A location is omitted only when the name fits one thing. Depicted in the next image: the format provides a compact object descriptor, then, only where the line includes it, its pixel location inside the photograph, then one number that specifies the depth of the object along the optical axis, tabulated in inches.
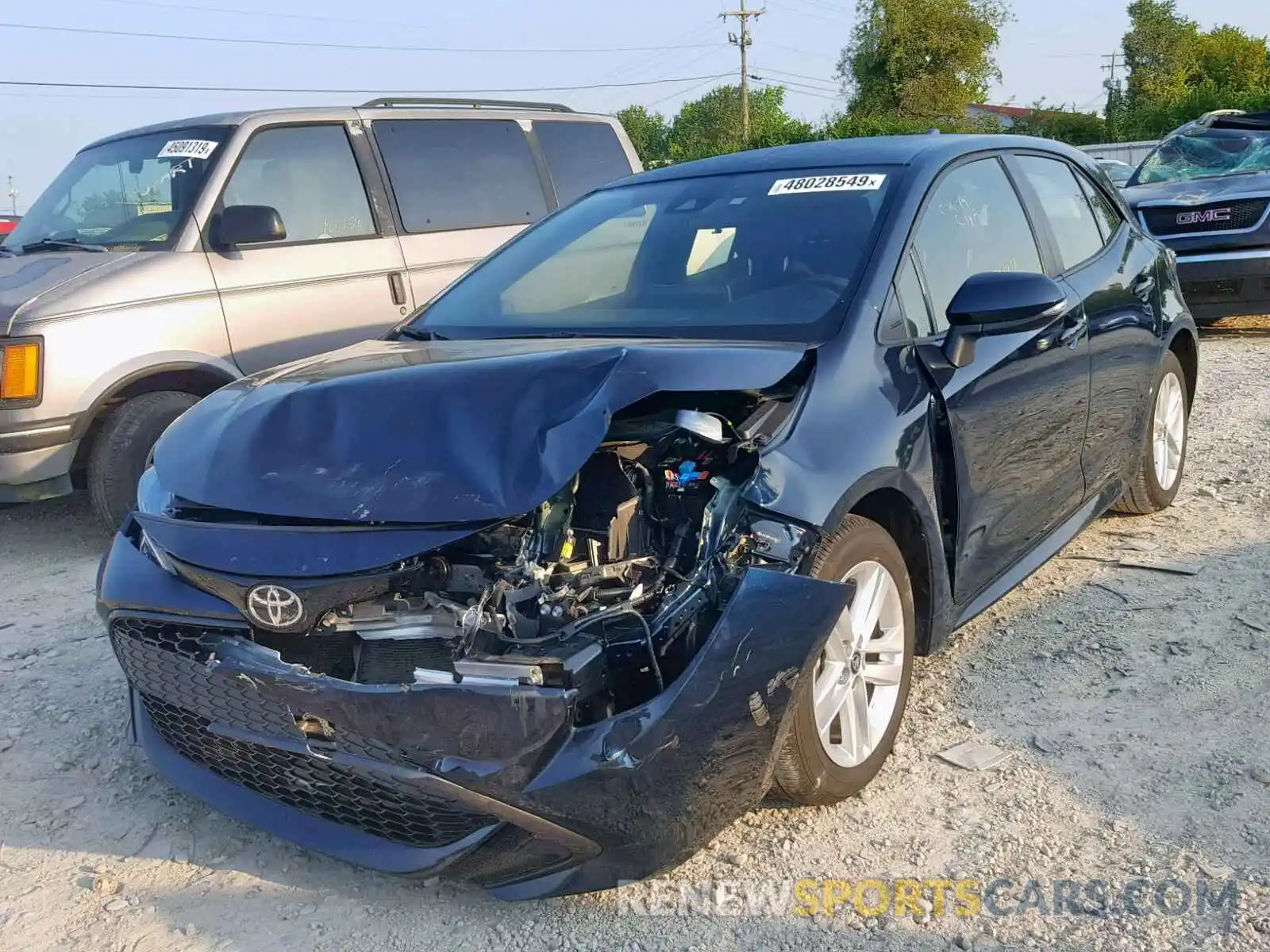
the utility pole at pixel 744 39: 2267.5
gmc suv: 359.6
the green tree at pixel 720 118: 2726.4
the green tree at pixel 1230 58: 1925.4
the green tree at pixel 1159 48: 2102.6
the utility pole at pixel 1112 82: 2157.0
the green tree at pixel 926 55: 1996.8
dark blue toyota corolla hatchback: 89.2
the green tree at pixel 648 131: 3088.8
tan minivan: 190.2
